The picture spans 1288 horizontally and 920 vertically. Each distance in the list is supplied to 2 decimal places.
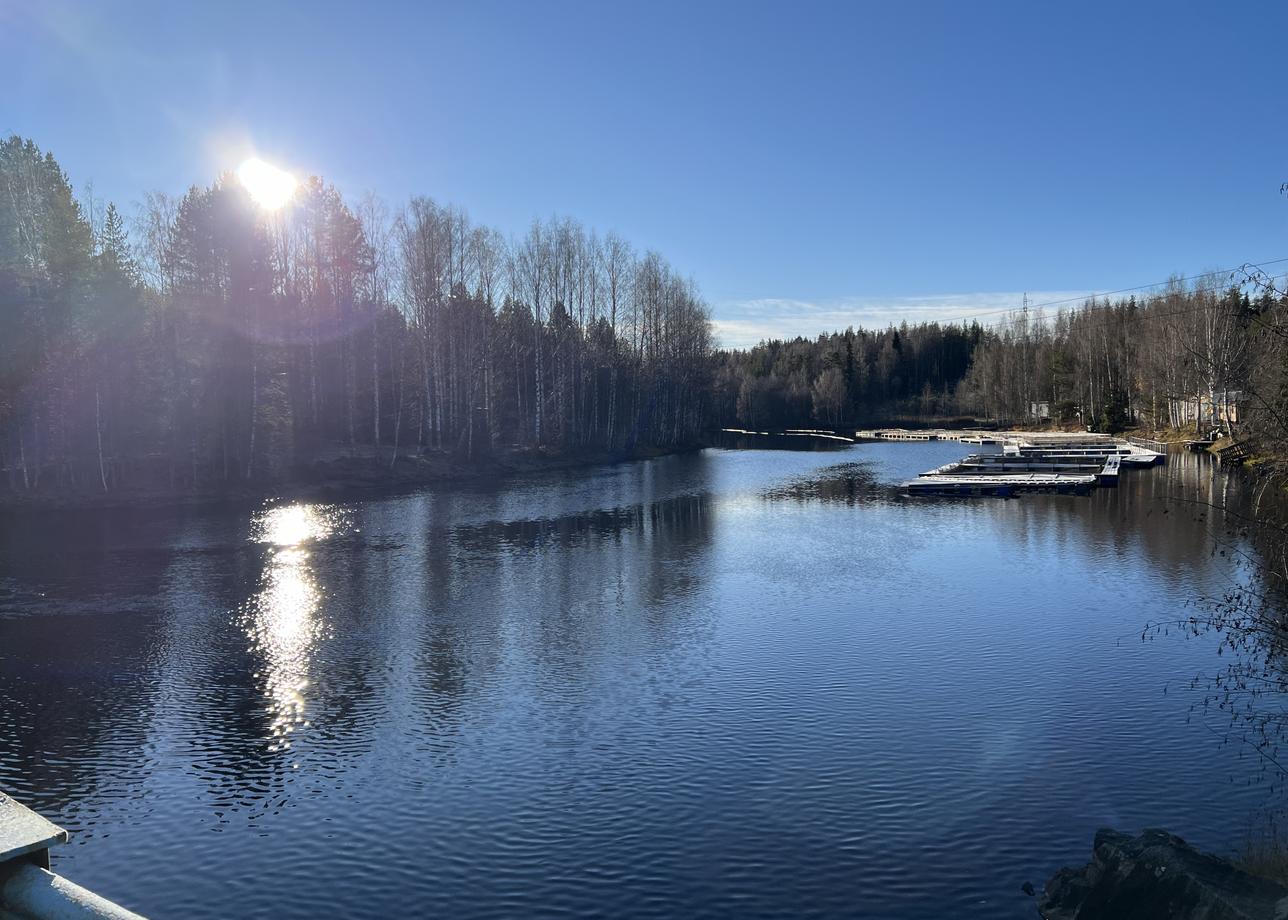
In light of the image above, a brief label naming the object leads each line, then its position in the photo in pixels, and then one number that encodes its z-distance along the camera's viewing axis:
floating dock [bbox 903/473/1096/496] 45.31
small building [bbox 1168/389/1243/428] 65.19
